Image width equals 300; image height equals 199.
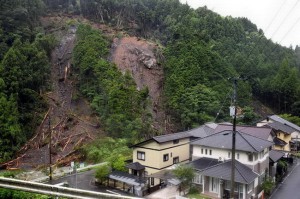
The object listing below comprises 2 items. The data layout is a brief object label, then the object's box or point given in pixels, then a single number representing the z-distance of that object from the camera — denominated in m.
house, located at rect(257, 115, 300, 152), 30.48
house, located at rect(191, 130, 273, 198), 16.95
